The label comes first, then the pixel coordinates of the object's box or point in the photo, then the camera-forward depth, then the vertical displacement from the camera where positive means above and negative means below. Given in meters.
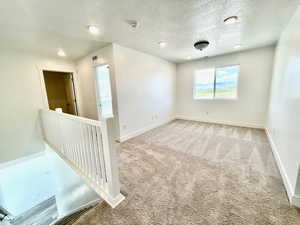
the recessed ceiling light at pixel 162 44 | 2.85 +1.19
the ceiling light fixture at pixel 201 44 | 2.58 +1.02
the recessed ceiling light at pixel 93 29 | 2.06 +1.16
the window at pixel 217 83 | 4.06 +0.31
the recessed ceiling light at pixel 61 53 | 3.10 +1.15
